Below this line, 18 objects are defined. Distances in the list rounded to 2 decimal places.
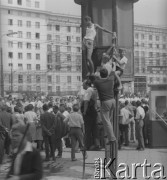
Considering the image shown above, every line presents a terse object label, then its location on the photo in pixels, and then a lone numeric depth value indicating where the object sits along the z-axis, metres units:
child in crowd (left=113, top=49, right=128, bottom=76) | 10.08
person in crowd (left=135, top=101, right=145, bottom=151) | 15.56
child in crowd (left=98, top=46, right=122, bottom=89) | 9.71
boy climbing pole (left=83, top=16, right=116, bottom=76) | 10.82
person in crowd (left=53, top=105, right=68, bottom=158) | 13.50
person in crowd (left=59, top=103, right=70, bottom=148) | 15.43
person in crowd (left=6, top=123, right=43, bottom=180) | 4.79
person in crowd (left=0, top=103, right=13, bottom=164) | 12.95
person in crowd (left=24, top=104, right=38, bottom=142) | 13.33
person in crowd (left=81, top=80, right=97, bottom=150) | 11.15
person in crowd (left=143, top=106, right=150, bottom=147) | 16.27
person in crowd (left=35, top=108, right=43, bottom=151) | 13.79
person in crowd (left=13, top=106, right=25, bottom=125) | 13.44
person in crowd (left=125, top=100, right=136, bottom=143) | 16.58
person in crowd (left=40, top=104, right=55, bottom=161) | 13.22
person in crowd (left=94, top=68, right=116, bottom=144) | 9.57
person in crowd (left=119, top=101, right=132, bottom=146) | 15.95
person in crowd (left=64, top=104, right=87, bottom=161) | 13.09
